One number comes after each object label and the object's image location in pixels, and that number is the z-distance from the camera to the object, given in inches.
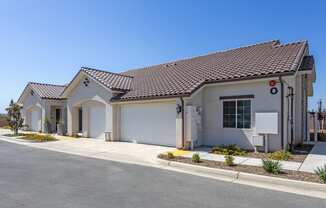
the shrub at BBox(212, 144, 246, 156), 450.5
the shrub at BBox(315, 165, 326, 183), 272.2
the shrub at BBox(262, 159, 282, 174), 312.2
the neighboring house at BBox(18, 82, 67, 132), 979.9
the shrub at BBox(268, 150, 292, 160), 401.9
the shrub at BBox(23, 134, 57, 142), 718.0
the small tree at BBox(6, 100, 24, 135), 910.0
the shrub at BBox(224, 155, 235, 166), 355.9
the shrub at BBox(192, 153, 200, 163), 382.9
